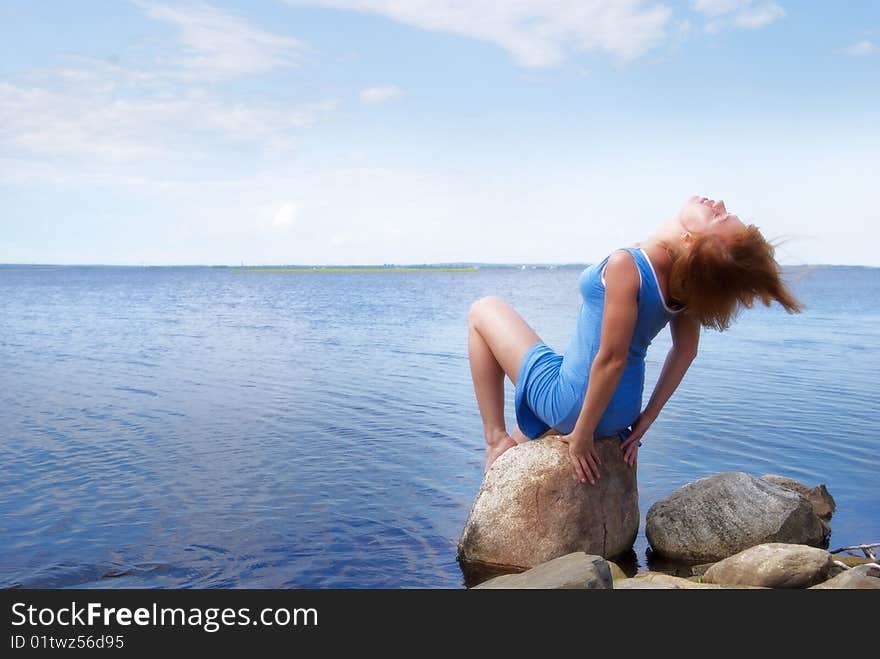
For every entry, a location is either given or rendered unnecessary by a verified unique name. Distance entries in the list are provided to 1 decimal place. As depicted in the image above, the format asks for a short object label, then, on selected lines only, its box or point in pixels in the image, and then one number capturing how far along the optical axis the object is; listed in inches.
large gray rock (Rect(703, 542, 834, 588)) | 208.7
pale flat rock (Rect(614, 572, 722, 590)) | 196.4
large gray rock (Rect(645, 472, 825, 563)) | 245.9
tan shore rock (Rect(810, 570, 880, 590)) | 189.5
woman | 204.4
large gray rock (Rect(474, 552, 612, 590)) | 179.5
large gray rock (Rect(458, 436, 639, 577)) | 233.8
